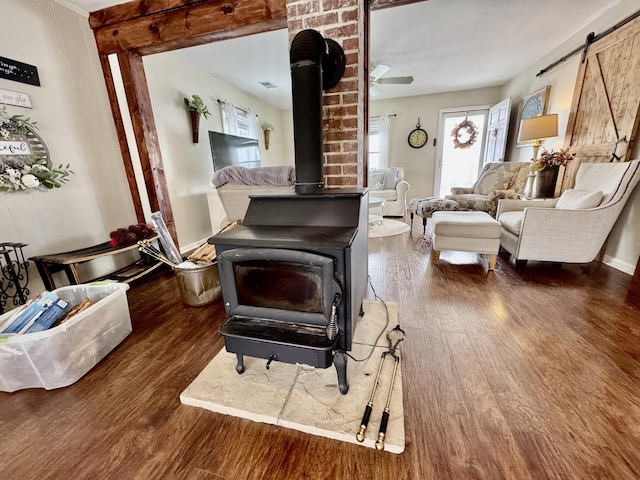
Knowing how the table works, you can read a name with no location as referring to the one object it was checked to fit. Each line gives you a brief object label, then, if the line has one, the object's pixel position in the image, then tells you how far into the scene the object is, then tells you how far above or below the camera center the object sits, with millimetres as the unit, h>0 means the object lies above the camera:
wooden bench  1758 -579
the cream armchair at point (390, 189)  4770 -518
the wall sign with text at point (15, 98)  1722 +496
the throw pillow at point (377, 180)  4969 -363
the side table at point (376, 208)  3840 -740
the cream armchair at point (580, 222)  2064 -543
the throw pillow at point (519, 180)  3420 -326
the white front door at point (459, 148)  5301 +182
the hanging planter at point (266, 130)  5445 +691
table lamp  3004 +287
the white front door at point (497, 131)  4398 +414
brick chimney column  1534 +426
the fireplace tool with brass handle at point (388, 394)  955 -965
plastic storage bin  1173 -818
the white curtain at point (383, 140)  5586 +415
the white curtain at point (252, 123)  4816 +766
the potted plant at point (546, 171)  2865 -199
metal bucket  1867 -814
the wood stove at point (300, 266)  1030 -409
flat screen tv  3795 +240
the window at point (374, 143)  5748 +367
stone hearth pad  1013 -979
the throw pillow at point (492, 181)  3586 -345
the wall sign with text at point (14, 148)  1697 +173
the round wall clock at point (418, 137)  5527 +425
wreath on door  5340 +454
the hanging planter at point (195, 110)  3342 +713
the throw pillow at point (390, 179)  4914 -354
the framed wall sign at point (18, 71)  1728 +677
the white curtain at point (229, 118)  4004 +736
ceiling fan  3343 +1084
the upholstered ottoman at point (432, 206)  3357 -600
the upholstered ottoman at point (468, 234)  2330 -683
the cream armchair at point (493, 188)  3354 -434
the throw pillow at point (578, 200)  2156 -400
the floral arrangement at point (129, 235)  2040 -499
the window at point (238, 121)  4059 +734
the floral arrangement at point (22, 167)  1701 +51
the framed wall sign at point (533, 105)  3502 +679
